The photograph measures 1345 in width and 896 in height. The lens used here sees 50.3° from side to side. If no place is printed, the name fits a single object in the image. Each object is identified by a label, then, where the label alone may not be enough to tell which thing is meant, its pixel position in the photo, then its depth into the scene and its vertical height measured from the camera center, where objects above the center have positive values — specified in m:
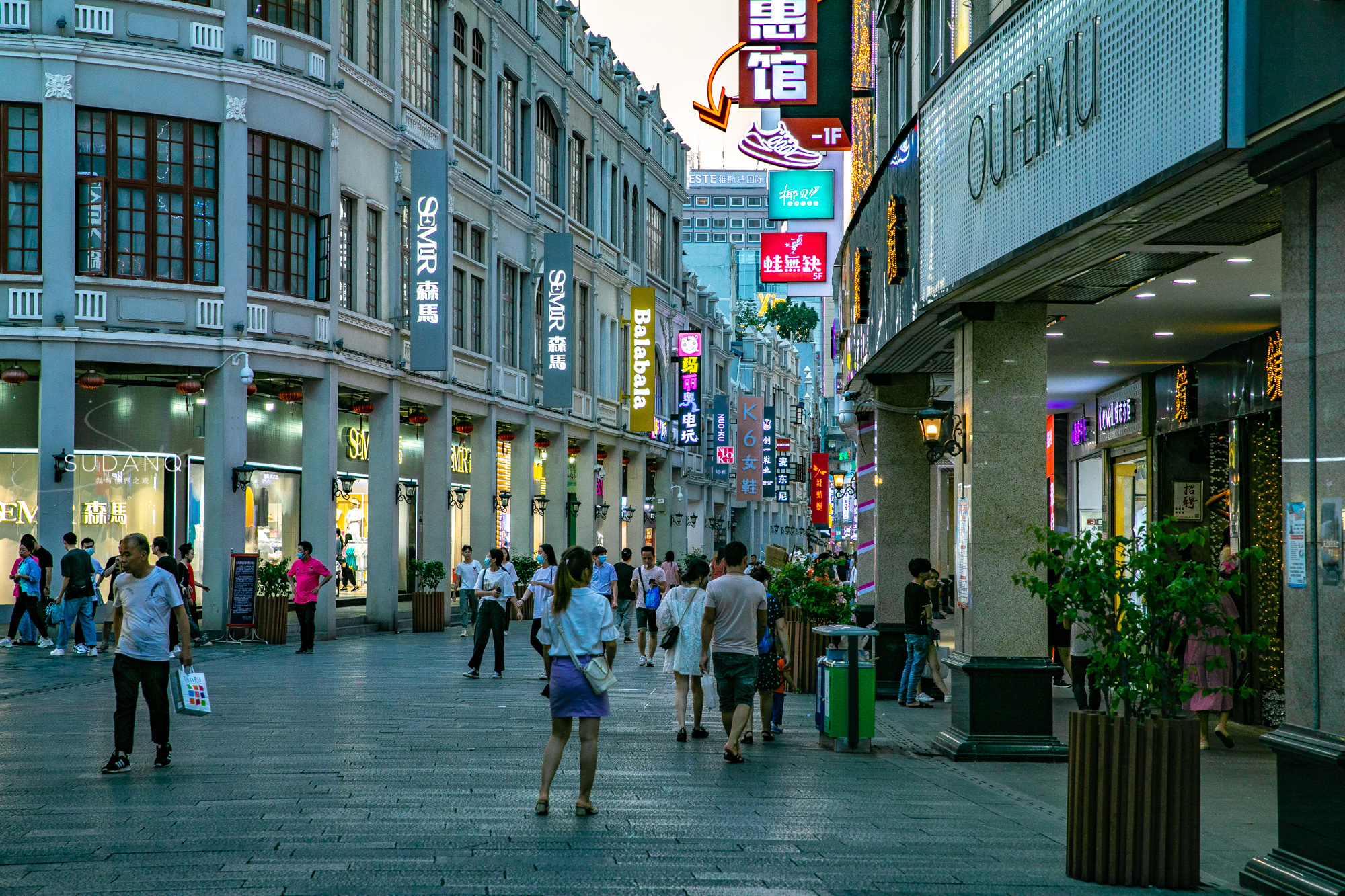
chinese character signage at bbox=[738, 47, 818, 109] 20.59 +6.01
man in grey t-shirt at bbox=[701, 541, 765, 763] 12.19 -1.22
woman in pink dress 12.84 -1.74
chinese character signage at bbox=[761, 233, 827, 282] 34.50 +5.70
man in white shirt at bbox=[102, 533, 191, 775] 10.78 -1.06
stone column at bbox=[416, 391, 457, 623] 32.78 +0.03
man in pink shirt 23.06 -1.56
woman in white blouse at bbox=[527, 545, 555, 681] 15.66 -1.01
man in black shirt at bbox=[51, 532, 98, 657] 20.98 -1.56
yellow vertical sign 44.84 +4.30
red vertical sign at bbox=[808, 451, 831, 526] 68.44 +0.20
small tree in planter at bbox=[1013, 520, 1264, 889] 7.41 -1.22
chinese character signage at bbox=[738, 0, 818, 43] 20.42 +6.77
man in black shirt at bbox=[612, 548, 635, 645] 30.61 -2.28
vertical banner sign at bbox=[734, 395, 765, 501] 65.69 +2.07
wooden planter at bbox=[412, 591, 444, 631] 30.39 -2.58
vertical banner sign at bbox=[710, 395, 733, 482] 63.94 +2.54
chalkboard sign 24.20 -1.69
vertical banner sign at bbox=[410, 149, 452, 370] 28.42 +4.13
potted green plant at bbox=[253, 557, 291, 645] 24.73 -2.03
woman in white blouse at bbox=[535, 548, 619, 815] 9.15 -1.05
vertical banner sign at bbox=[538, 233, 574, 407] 36.97 +4.35
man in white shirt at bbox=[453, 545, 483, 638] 23.64 -1.45
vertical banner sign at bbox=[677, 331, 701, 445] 54.47 +3.82
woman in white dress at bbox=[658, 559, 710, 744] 13.32 -1.38
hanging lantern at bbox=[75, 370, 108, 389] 23.66 +1.80
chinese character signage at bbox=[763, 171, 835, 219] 33.12 +6.93
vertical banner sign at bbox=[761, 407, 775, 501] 73.38 +1.69
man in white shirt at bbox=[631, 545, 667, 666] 22.14 -1.57
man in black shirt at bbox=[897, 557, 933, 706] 16.02 -1.56
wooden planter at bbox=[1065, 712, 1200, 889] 7.41 -1.63
